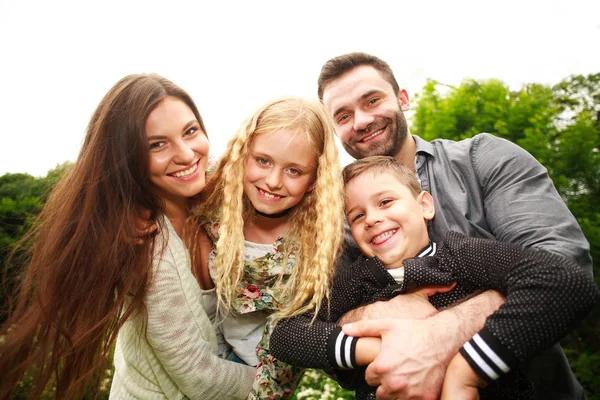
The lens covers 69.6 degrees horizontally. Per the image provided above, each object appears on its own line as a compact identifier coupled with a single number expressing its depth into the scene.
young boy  0.49
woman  0.61
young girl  0.69
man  0.53
